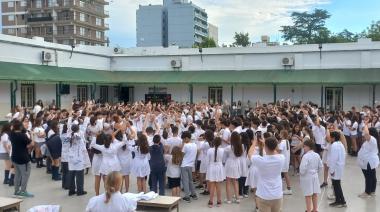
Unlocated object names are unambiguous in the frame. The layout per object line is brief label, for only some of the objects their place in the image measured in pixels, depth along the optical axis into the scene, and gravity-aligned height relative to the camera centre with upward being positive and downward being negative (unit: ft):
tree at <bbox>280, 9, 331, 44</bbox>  259.39 +40.23
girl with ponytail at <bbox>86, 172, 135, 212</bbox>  17.11 -4.43
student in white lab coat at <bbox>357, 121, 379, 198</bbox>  32.30 -5.21
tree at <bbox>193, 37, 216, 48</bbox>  233.37 +27.44
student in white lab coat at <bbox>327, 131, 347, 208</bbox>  29.43 -4.75
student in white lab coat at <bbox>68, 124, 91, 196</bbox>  33.17 -5.44
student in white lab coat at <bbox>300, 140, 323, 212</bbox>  26.61 -5.07
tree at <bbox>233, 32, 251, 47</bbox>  234.58 +29.56
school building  86.94 +4.31
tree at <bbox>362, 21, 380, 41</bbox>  226.09 +34.12
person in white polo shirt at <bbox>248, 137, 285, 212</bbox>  21.24 -4.47
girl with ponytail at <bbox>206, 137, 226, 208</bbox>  30.42 -5.60
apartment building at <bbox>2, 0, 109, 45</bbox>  257.20 +44.98
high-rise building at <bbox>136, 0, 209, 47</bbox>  403.75 +66.46
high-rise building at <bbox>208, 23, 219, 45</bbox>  458.33 +67.87
